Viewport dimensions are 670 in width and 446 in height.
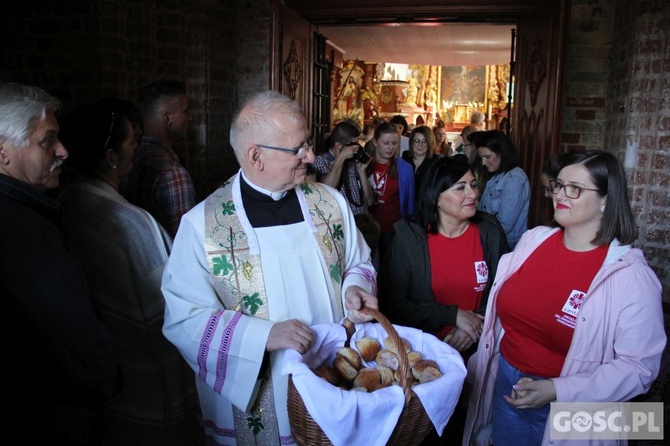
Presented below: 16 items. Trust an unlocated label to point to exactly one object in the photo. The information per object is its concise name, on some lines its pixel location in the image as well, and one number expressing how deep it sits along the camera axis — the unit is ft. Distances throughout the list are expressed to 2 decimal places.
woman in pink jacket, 6.07
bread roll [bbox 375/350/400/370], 5.72
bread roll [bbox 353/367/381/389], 5.51
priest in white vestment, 6.15
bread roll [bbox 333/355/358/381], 5.69
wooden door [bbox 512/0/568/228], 15.30
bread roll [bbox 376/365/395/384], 5.60
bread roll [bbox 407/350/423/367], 5.74
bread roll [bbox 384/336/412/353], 5.95
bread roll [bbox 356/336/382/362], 6.03
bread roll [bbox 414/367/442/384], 5.41
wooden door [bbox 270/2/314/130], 16.79
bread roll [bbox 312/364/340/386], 5.56
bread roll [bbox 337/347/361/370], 5.85
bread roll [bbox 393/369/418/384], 4.94
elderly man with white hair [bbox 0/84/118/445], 5.03
